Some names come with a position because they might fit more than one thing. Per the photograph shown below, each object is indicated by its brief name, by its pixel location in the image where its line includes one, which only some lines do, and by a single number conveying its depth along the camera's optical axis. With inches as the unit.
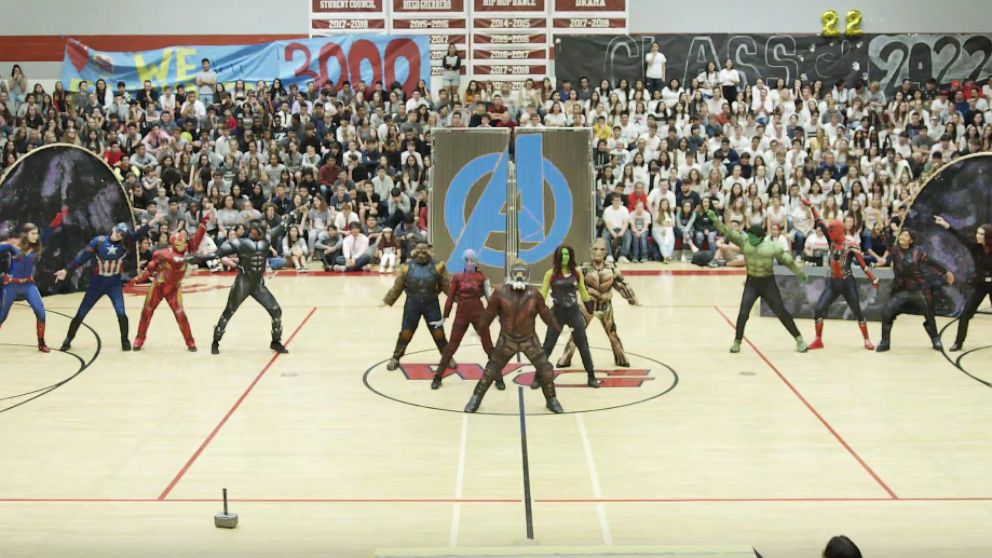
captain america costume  639.8
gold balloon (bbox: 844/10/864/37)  1211.9
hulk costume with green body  622.5
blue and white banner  1168.8
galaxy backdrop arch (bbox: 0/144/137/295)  799.1
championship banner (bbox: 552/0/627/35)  1190.9
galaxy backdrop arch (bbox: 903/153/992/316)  734.5
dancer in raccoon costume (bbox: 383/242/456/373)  583.2
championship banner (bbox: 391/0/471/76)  1206.9
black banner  1150.3
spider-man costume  644.1
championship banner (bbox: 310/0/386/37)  1211.9
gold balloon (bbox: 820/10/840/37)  1198.3
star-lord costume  508.1
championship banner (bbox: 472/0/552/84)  1203.2
